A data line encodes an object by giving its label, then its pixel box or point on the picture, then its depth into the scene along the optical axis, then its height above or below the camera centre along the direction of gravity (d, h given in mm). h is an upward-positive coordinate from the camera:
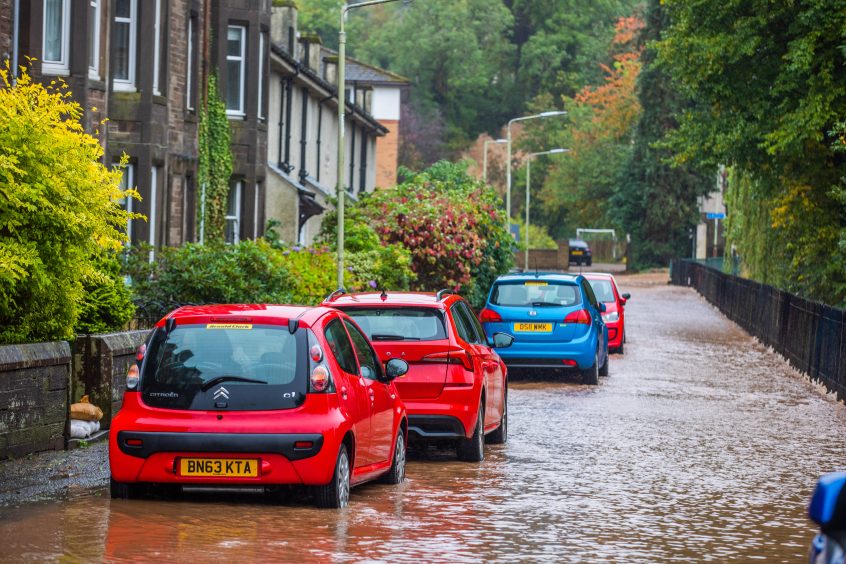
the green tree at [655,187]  86750 +1923
